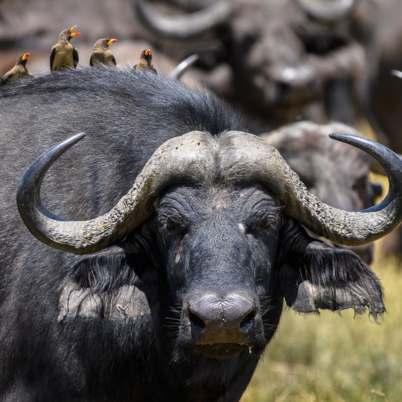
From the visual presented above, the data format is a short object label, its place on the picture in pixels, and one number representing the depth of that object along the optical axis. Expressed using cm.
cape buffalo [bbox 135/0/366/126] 3528
